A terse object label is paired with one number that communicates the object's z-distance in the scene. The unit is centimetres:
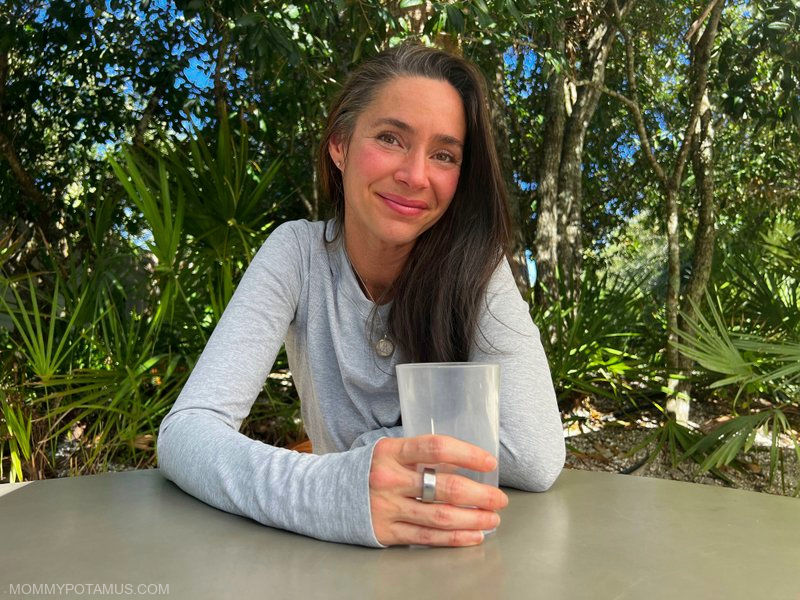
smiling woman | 104
